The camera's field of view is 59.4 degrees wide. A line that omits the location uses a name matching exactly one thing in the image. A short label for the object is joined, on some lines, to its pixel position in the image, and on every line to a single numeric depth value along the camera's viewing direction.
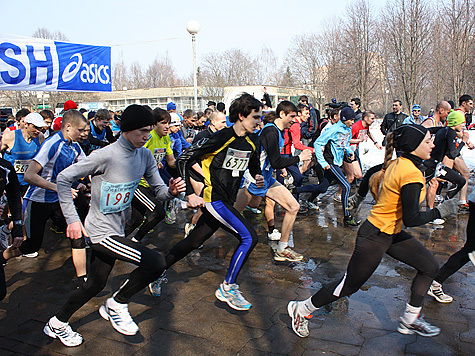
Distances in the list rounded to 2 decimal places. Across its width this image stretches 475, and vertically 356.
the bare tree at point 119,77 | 78.88
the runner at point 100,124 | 8.41
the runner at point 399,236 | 3.12
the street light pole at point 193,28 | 13.52
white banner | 6.77
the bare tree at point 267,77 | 52.00
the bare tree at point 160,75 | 72.00
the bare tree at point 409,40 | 20.55
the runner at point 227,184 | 4.04
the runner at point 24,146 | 5.84
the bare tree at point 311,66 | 29.60
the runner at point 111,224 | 3.26
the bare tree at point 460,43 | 21.61
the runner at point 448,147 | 6.20
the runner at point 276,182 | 5.17
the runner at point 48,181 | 4.37
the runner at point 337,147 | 7.10
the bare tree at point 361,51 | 23.59
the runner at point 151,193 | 5.34
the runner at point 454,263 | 3.77
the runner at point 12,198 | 4.02
